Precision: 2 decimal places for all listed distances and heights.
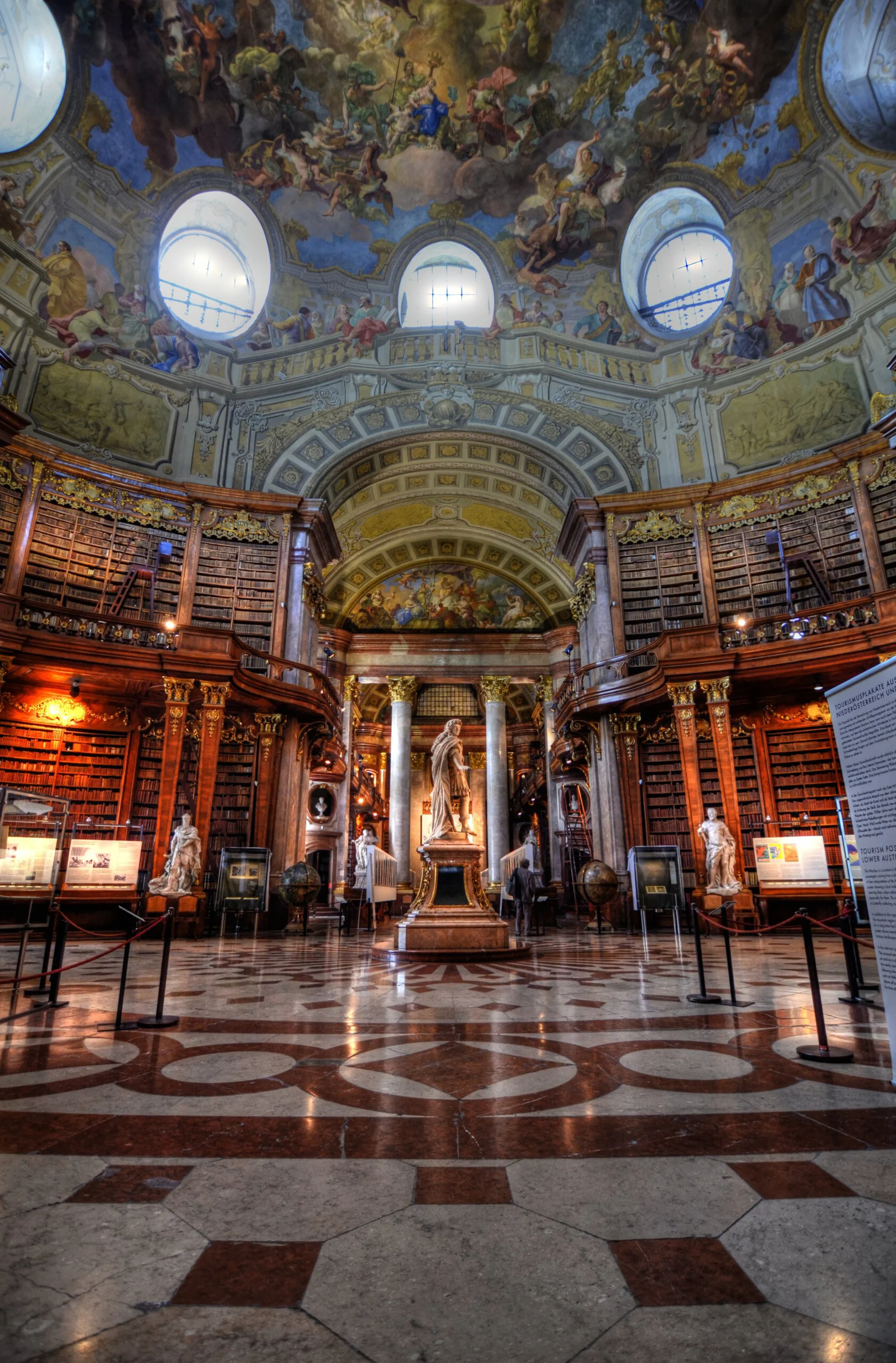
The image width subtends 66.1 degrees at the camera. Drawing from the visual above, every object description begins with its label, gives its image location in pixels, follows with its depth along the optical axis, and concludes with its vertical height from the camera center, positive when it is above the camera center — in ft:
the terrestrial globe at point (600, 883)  40.70 -0.21
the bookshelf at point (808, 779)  43.55 +6.26
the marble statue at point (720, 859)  37.96 +1.10
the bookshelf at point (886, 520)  44.09 +22.46
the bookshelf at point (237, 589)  50.98 +20.92
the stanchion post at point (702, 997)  14.93 -2.50
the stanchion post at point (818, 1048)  9.65 -2.34
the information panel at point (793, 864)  38.10 +0.84
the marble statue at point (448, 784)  28.86 +3.86
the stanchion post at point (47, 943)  14.93 -1.45
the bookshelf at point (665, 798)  47.11 +5.45
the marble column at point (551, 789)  70.38 +9.25
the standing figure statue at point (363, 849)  48.01 +2.00
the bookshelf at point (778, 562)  45.70 +21.36
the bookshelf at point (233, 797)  46.21 +5.33
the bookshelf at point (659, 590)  51.24 +21.11
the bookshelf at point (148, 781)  44.98 +6.23
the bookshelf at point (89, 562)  44.68 +20.64
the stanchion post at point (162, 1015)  12.33 -2.43
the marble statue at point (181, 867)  37.24 +0.61
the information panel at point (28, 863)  16.63 +0.36
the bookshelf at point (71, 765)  42.11 +6.93
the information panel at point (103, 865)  34.58 +0.65
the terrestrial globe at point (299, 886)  41.88 -0.43
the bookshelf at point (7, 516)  43.27 +22.13
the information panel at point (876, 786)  8.13 +1.12
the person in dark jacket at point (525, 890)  44.04 -0.66
